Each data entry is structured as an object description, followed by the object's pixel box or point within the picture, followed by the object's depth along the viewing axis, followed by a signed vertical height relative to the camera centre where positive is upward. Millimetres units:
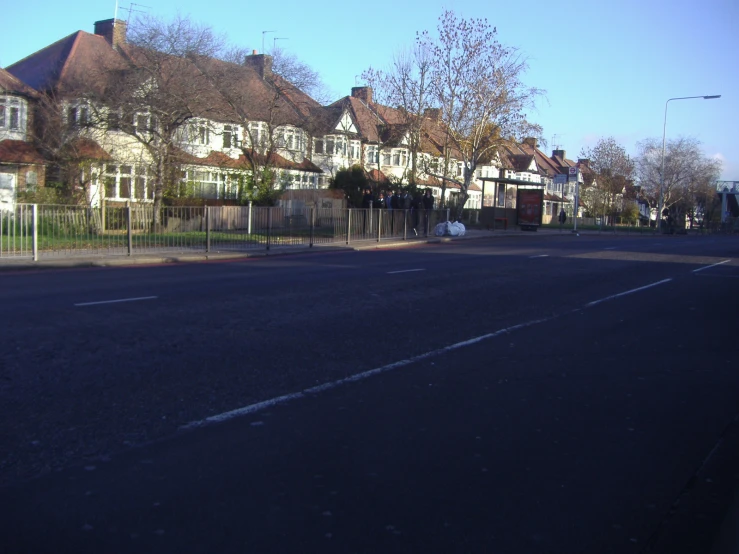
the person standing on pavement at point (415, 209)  34328 +495
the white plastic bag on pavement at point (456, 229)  37409 -469
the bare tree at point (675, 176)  71812 +5375
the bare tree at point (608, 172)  69438 +5354
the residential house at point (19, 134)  32025 +3490
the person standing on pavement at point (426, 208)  35594 +592
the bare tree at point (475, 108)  39594 +6511
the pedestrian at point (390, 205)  31594 +668
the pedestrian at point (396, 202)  34469 +828
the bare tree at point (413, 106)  41906 +6909
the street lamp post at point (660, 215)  60062 +1015
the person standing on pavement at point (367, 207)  29609 +500
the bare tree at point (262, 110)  34250 +5573
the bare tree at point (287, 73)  39156 +8003
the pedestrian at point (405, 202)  34406 +839
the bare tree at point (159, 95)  28703 +4879
